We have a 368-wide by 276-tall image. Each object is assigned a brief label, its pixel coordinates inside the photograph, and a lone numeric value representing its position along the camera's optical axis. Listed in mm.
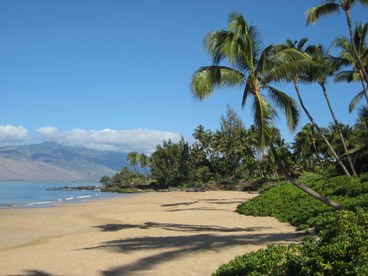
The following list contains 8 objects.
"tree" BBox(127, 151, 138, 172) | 110562
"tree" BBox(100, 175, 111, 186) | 110800
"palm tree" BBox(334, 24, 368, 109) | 18031
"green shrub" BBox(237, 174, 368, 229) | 12094
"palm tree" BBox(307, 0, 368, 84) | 12711
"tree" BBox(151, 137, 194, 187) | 71562
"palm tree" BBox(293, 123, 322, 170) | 41344
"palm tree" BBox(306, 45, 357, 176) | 21141
